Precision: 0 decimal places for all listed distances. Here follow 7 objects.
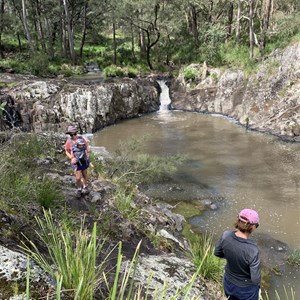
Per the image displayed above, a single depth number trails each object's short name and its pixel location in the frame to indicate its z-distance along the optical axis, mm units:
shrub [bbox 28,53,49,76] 22391
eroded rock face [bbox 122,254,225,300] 4156
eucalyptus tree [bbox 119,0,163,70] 24406
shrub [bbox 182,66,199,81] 22062
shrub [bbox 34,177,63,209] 5644
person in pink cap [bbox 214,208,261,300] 3512
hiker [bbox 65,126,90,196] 6535
